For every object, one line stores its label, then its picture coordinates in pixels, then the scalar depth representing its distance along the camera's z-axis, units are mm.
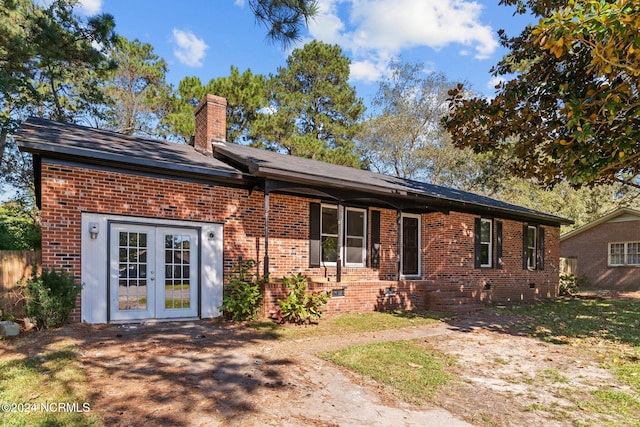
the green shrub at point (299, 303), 8570
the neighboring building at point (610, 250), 21422
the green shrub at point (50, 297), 6750
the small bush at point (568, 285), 17872
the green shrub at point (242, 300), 8523
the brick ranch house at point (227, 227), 7840
